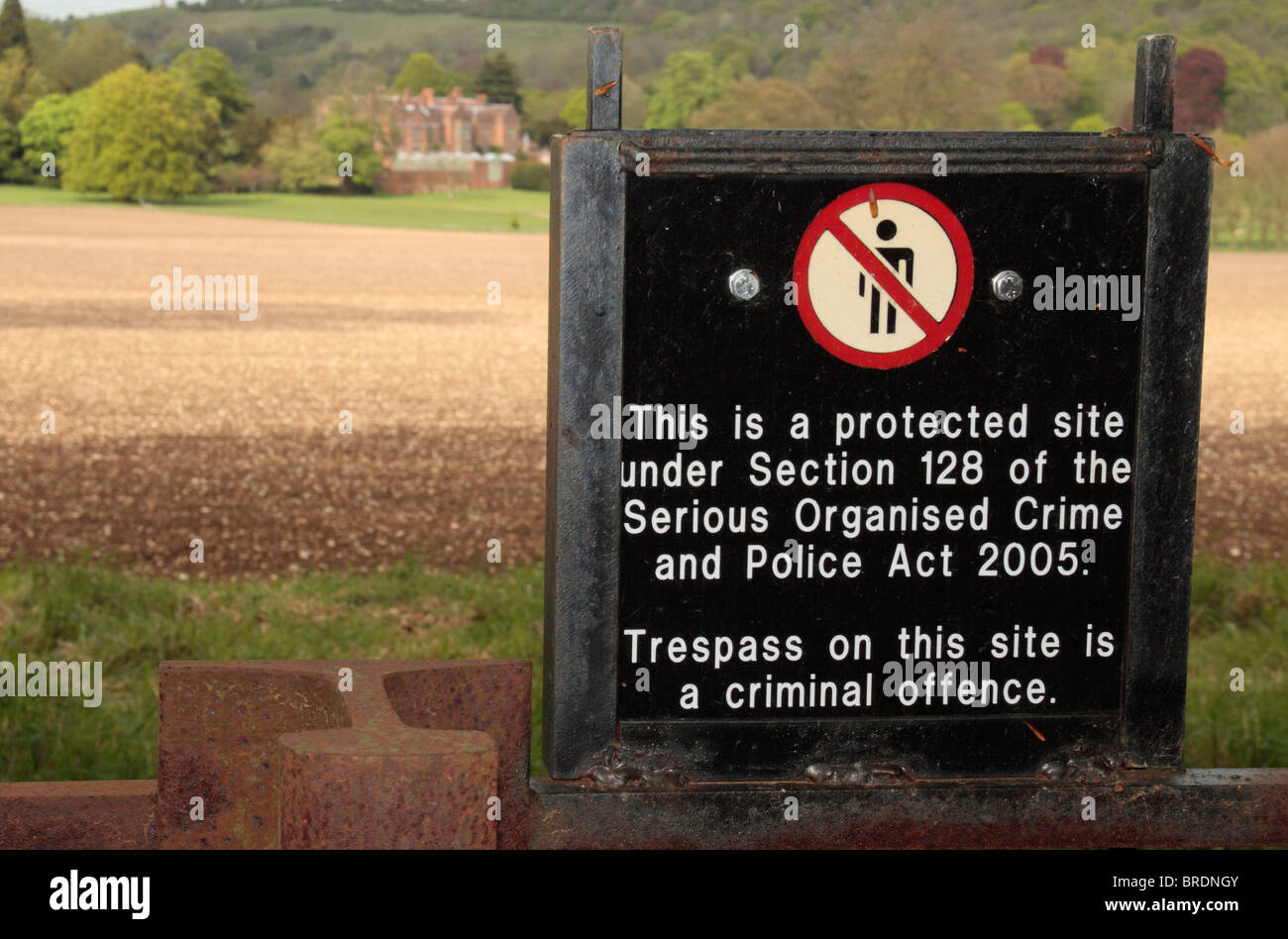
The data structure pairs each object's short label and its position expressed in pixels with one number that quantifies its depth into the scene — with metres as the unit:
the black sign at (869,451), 2.42
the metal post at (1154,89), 2.54
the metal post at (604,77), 2.42
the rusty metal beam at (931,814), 2.48
